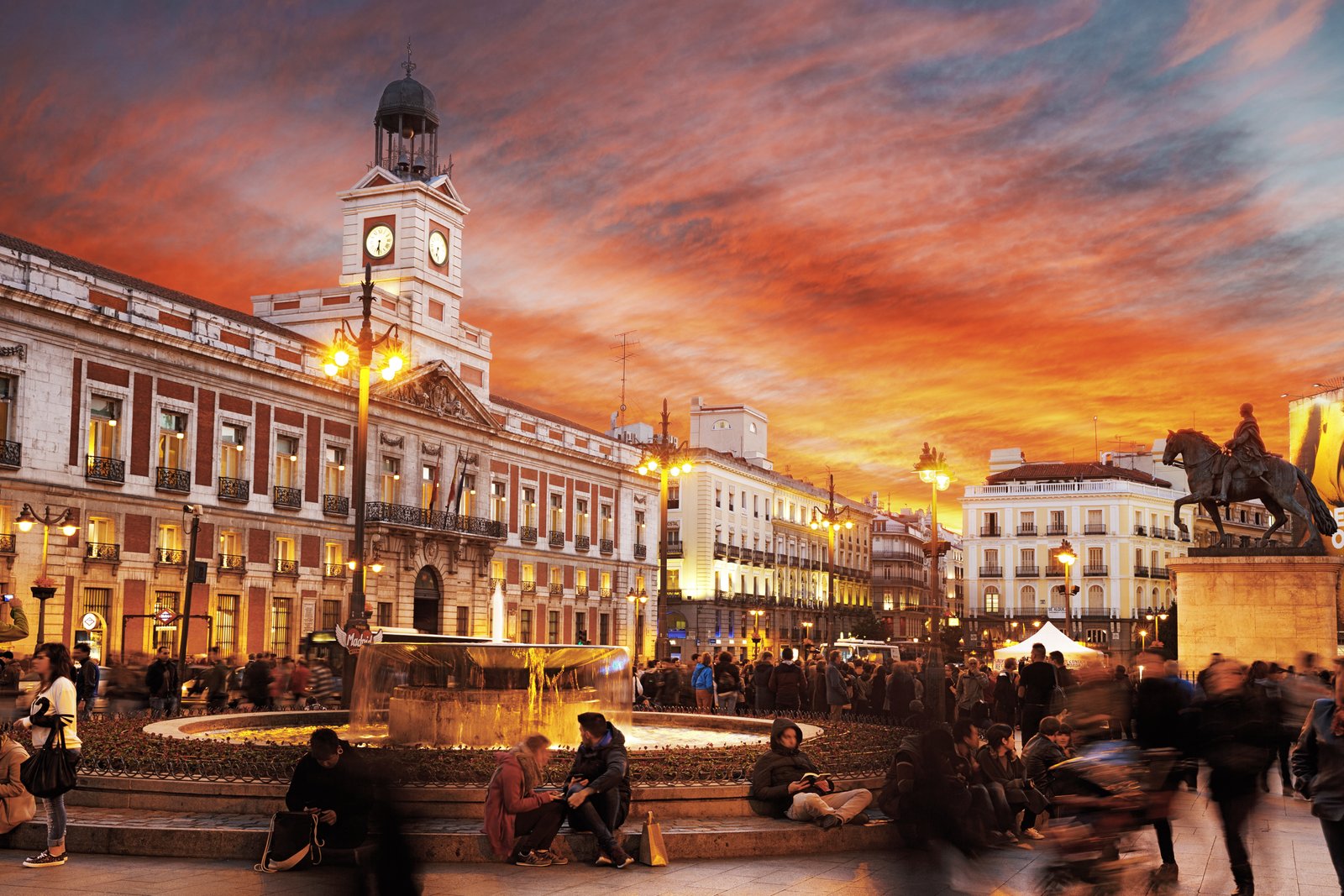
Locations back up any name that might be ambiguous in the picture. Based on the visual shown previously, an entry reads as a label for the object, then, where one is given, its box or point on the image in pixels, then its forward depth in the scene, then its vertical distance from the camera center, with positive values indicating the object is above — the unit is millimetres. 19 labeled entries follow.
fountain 14039 -936
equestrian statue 22188 +2226
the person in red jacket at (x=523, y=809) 9477 -1474
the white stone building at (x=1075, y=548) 81812 +3726
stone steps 9656 -1754
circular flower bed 11055 -1394
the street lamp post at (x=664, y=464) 28906 +3363
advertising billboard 47500 +6084
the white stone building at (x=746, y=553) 74312 +3336
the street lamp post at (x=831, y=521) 45844 +3221
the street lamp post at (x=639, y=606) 60719 -16
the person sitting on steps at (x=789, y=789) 10531 -1477
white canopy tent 29594 -878
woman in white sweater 9289 -794
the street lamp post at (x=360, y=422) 20609 +2891
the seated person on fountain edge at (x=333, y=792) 8180 -1184
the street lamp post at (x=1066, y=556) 36156 +1428
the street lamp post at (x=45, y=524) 26125 +1752
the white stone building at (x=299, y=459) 33125 +4722
